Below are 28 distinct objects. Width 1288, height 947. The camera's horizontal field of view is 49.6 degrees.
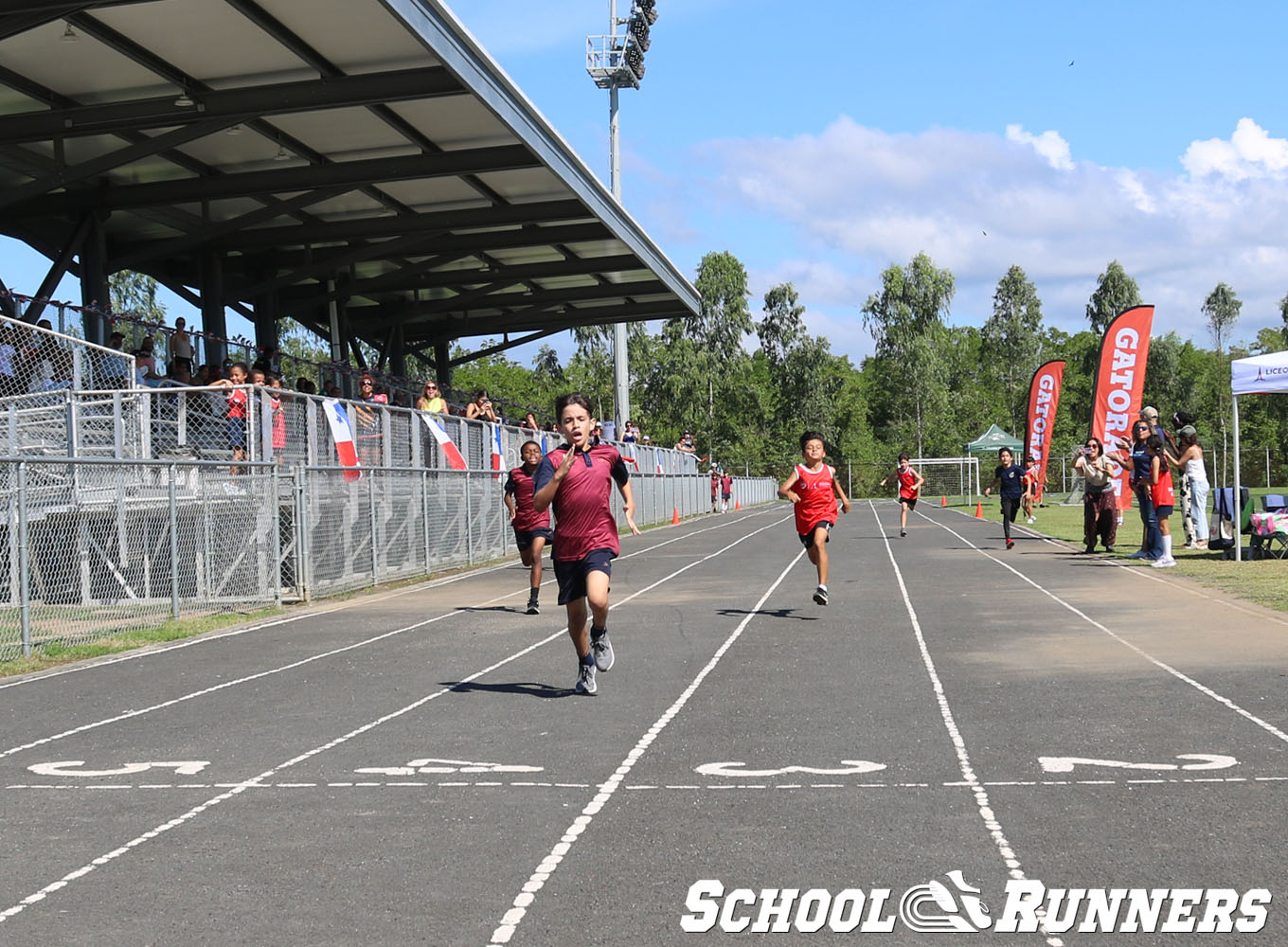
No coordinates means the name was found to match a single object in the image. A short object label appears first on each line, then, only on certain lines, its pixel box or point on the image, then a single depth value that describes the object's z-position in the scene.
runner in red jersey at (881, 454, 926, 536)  32.69
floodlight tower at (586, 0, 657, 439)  50.34
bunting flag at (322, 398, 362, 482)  18.62
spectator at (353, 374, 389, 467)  19.67
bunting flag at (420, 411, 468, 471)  22.58
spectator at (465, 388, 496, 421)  28.97
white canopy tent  19.00
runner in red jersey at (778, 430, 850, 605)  14.70
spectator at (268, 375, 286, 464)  17.12
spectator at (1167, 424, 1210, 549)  20.84
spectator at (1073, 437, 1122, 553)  22.88
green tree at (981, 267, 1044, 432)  103.94
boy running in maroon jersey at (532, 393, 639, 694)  9.09
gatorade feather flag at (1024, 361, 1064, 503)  44.00
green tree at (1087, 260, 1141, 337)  95.06
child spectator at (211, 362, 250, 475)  16.92
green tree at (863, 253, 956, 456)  93.25
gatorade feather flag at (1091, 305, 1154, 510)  29.42
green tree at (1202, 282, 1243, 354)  117.19
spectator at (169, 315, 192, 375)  22.62
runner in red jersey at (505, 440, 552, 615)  15.27
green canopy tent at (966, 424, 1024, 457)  55.53
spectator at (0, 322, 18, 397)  15.84
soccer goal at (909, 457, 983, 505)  87.88
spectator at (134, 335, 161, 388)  19.81
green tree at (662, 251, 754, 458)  89.94
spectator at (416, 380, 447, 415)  25.03
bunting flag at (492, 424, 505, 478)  26.44
